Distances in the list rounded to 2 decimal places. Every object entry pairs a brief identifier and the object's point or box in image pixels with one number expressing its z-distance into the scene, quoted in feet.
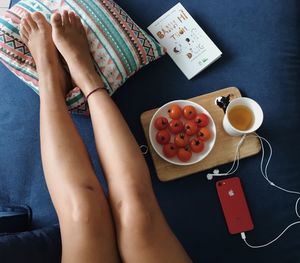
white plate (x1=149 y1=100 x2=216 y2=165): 3.19
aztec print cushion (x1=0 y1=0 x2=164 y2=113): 3.14
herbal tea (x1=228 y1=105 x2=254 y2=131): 3.24
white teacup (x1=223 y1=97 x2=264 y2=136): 3.16
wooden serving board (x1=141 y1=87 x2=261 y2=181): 3.17
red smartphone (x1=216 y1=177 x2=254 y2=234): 3.06
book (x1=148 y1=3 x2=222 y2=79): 3.45
